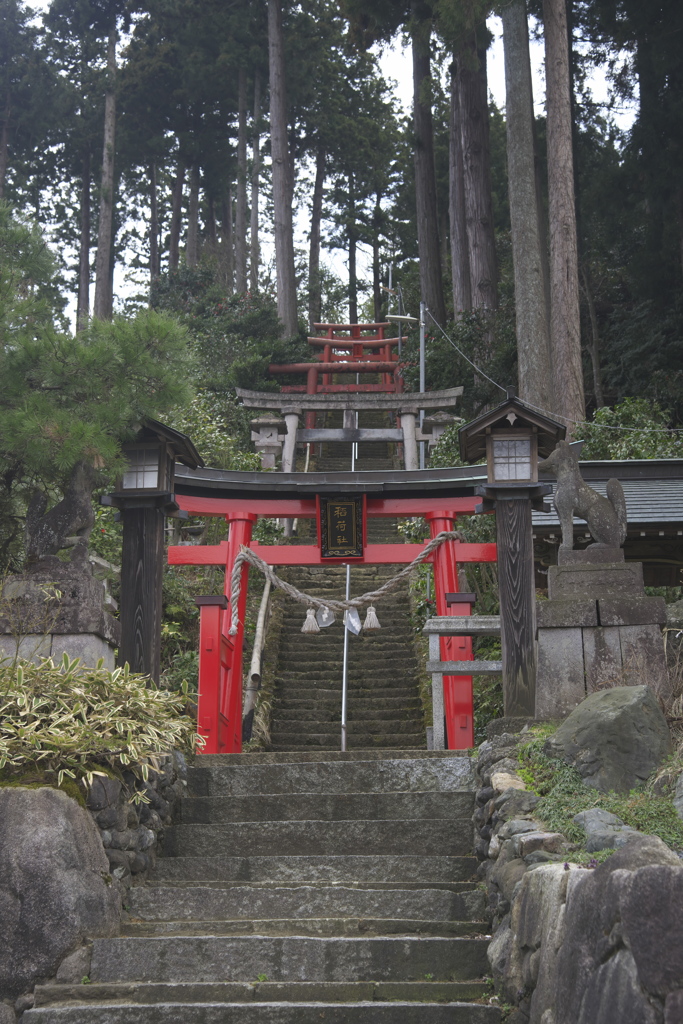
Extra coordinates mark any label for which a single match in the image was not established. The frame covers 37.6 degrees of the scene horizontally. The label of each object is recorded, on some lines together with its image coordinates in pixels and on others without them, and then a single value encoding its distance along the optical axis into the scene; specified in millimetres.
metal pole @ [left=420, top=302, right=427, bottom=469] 17562
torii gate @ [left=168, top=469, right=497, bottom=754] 9709
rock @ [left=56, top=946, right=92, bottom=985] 4410
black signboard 10219
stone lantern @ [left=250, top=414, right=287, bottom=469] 17922
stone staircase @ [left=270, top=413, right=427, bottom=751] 10961
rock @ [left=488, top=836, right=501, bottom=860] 4750
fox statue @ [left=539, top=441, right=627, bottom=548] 6461
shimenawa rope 8852
